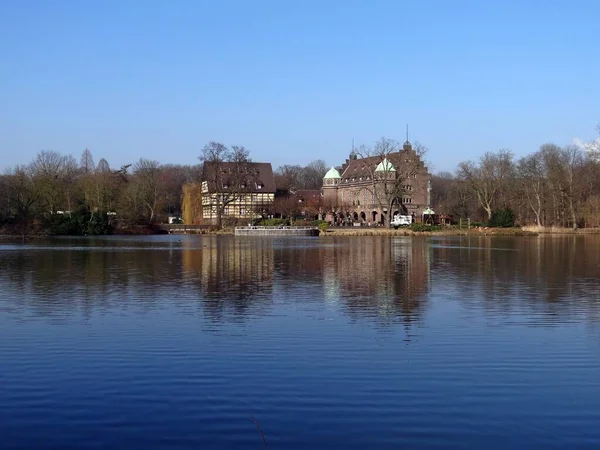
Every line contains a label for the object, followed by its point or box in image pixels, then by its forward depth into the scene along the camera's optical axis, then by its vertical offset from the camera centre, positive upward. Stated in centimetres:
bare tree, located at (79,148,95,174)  13500 +1283
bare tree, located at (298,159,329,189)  16138 +1171
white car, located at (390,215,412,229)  8656 +24
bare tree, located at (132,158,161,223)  8669 +488
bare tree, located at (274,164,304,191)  12106 +921
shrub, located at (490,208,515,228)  7831 +18
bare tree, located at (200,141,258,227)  9156 +646
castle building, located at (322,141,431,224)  8538 +498
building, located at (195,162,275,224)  9362 +485
